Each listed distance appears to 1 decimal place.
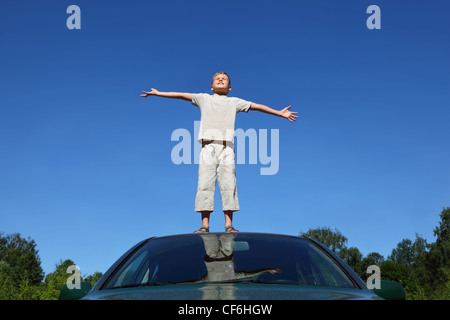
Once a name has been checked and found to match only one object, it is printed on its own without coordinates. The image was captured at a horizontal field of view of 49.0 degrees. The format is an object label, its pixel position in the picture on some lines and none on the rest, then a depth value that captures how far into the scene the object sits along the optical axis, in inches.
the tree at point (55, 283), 1895.9
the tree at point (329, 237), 3678.6
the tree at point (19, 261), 3014.5
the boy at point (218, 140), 245.4
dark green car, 88.7
